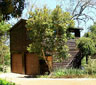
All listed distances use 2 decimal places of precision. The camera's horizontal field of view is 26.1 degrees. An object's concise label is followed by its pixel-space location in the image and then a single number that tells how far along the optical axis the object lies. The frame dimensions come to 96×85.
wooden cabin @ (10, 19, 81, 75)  19.17
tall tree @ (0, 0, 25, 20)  8.47
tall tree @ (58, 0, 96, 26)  28.49
